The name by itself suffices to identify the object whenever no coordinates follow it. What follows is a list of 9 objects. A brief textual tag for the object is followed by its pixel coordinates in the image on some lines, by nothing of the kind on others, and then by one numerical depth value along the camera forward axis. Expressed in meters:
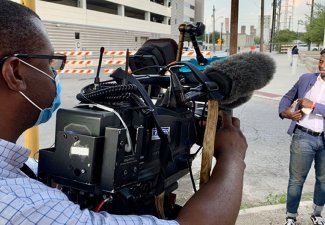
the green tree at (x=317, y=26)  32.03
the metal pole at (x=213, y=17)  61.69
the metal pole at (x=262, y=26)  32.98
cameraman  0.81
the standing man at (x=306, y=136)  3.40
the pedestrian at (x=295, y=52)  17.46
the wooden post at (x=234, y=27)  6.18
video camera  1.04
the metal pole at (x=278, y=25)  63.08
